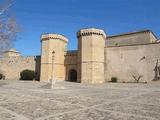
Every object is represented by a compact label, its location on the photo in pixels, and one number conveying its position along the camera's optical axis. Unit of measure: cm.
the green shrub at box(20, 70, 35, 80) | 2105
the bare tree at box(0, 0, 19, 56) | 988
